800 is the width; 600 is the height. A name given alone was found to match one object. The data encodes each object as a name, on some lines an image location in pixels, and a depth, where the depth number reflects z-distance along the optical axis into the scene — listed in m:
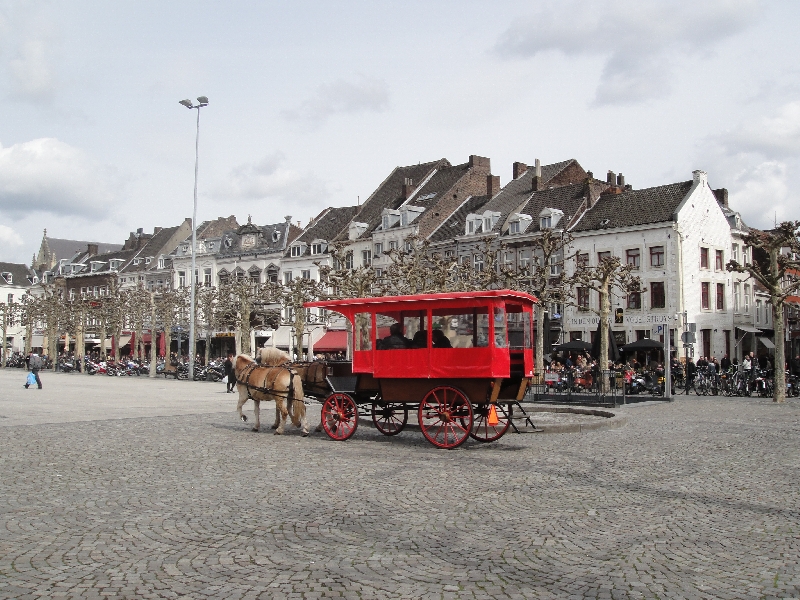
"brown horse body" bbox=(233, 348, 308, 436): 15.81
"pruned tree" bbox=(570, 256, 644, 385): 29.59
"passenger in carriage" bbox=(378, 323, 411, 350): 14.58
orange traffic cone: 13.76
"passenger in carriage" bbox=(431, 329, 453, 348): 14.25
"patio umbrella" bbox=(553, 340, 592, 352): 42.50
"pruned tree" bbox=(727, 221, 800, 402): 28.12
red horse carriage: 13.90
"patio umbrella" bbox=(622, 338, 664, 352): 41.66
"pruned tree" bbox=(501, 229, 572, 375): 33.34
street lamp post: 47.34
